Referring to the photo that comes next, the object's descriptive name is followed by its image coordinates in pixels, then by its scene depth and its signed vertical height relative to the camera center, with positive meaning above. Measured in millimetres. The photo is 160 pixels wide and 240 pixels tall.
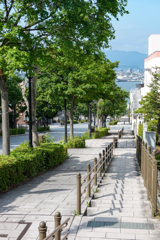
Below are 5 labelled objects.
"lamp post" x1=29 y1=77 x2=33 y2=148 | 13406 +3
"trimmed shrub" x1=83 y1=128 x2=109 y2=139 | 32800 -1719
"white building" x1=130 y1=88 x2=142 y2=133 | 48925 +3189
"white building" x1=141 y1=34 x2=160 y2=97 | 33644 +7059
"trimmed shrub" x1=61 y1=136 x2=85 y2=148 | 22375 -1727
